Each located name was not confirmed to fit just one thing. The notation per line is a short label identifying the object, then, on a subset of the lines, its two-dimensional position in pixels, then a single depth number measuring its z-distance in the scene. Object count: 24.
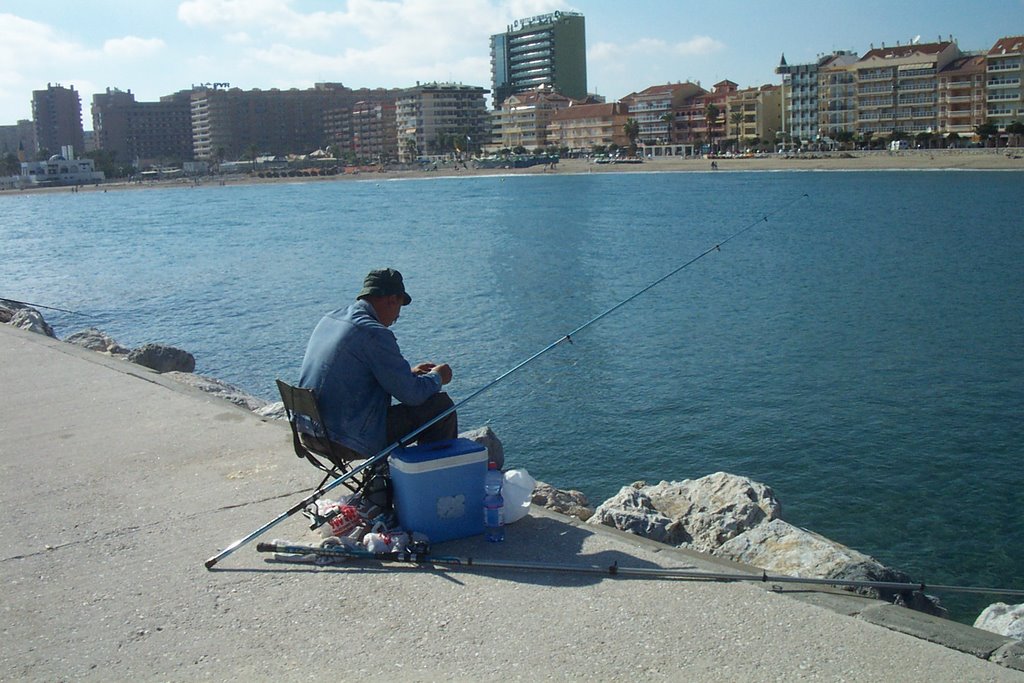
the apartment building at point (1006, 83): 98.94
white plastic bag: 4.79
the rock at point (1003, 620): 5.30
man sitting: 4.73
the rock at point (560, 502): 6.31
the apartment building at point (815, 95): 112.00
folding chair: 4.75
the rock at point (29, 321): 13.97
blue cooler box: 4.58
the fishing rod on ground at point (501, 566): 4.23
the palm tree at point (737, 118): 124.88
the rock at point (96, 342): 13.54
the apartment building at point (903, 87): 104.88
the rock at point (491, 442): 6.20
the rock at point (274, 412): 8.34
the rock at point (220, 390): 9.72
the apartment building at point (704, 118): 129.88
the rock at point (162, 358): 11.95
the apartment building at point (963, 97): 101.00
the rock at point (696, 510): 5.54
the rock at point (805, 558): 4.80
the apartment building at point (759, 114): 123.69
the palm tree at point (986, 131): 95.62
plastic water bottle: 4.69
